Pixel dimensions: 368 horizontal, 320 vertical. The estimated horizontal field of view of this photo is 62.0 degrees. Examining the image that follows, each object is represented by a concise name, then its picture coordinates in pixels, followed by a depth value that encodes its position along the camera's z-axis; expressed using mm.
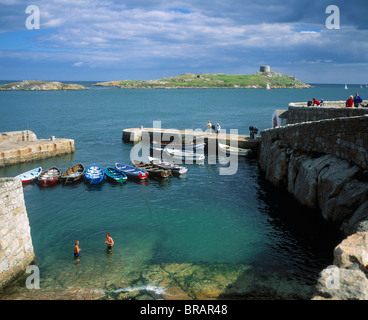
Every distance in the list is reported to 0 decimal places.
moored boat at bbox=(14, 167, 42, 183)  29062
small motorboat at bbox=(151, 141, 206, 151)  40531
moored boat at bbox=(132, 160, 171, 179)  30766
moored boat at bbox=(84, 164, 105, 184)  29055
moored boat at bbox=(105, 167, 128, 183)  29406
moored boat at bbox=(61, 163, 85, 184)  29375
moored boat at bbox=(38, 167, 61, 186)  28562
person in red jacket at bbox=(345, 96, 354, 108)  24844
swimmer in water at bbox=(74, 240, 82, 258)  16250
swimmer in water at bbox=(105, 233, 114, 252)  16984
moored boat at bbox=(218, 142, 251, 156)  38656
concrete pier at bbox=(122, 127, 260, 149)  40031
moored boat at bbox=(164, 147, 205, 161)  37188
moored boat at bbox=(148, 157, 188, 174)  31797
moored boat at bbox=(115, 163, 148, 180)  30375
